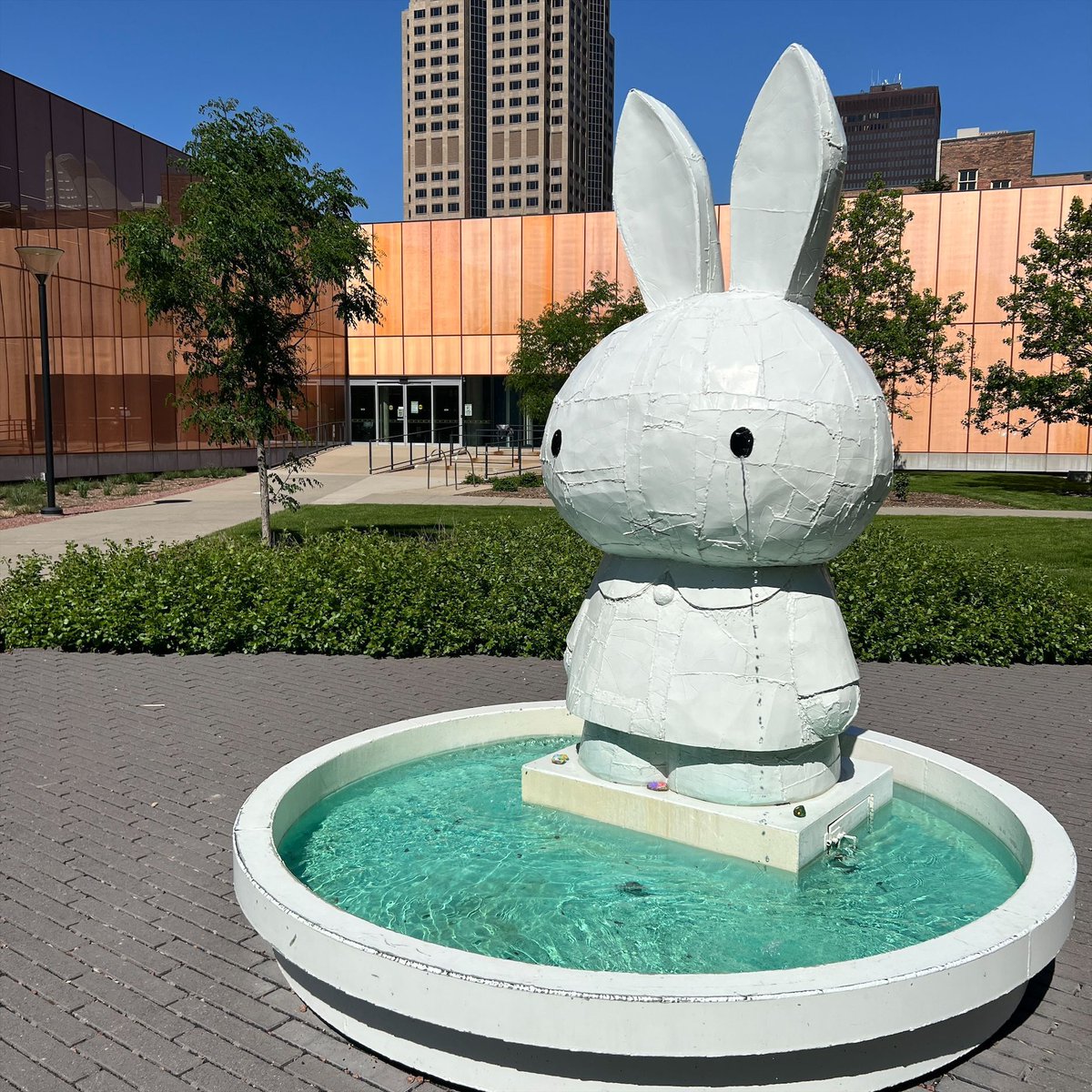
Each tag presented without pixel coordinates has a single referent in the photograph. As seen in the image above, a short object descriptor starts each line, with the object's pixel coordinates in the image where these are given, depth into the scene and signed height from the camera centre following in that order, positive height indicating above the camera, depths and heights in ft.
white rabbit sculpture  14.61 -0.77
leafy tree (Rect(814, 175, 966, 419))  79.25 +9.30
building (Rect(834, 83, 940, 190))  551.59 +140.96
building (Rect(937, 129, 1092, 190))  227.20 +58.31
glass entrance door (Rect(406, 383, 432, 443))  133.80 +0.58
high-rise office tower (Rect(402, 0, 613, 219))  441.27 +137.17
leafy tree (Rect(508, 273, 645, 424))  84.43 +6.25
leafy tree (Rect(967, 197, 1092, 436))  83.46 +7.24
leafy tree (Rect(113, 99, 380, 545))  44.06 +6.81
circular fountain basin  10.56 -6.35
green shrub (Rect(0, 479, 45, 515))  75.25 -6.50
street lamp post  66.44 +8.55
